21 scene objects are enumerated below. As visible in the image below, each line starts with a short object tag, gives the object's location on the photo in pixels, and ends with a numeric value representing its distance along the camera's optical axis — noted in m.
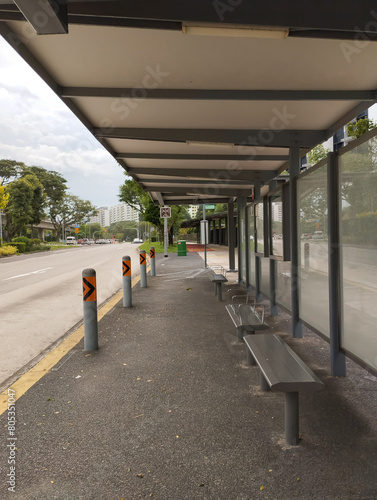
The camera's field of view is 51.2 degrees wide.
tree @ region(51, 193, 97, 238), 81.06
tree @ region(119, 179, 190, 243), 33.22
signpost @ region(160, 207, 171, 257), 18.41
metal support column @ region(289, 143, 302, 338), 5.32
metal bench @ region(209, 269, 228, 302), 8.60
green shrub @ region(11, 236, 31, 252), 37.05
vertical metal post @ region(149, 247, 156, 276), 14.16
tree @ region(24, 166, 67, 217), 66.69
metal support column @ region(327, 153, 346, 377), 3.81
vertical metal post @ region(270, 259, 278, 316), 6.87
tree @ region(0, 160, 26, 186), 53.69
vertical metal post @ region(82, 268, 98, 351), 5.04
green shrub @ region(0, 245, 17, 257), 29.63
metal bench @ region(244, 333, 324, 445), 2.69
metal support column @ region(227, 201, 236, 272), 14.83
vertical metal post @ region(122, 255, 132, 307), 7.49
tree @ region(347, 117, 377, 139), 18.64
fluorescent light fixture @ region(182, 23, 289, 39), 2.95
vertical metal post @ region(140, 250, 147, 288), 10.38
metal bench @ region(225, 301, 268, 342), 4.82
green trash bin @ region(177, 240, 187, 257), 24.93
